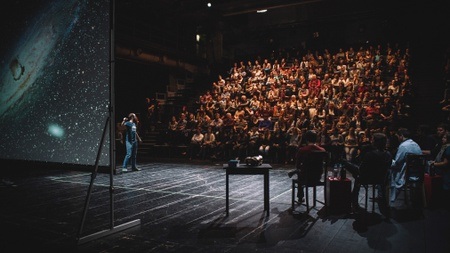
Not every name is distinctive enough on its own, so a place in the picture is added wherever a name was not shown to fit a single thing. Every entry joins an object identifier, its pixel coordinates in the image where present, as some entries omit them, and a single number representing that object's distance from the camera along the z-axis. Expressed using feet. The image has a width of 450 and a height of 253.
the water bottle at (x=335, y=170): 13.96
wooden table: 12.84
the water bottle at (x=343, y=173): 13.34
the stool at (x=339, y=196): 13.20
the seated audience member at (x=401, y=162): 14.33
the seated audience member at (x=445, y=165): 14.05
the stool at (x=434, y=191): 14.21
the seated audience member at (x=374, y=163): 12.81
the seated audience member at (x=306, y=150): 13.50
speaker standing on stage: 24.64
